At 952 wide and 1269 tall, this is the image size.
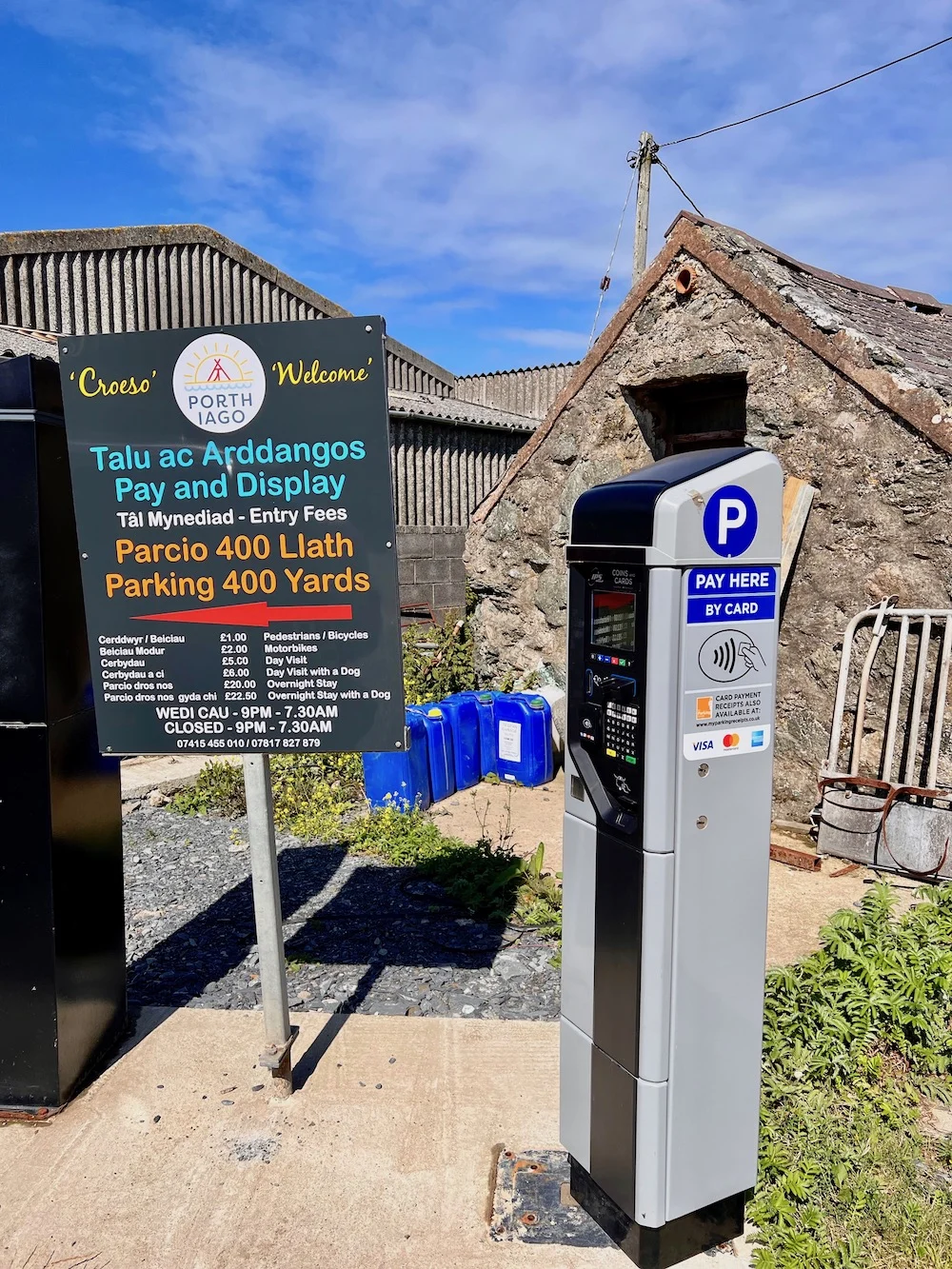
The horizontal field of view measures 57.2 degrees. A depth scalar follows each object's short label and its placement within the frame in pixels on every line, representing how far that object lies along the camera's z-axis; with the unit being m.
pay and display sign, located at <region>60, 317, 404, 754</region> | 2.98
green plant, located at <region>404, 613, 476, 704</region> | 8.91
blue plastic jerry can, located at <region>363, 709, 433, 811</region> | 6.61
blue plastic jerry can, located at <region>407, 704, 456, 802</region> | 6.96
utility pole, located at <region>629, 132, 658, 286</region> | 13.34
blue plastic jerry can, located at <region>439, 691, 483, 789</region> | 7.25
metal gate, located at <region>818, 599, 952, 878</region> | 5.55
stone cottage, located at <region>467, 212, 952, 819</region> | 5.88
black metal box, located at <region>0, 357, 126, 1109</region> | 3.07
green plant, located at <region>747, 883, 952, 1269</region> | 2.57
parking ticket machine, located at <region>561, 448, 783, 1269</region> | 2.31
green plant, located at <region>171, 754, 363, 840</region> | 6.43
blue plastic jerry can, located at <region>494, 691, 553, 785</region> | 7.38
